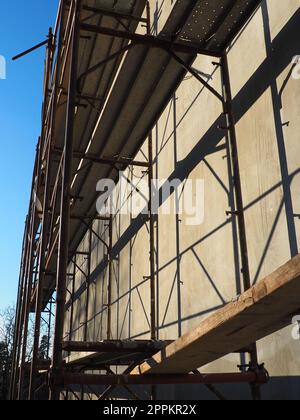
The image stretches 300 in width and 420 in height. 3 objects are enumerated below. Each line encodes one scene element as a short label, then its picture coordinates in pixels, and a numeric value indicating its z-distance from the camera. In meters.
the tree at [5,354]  33.22
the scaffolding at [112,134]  5.16
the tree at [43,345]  44.86
